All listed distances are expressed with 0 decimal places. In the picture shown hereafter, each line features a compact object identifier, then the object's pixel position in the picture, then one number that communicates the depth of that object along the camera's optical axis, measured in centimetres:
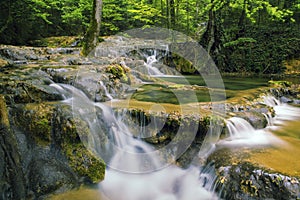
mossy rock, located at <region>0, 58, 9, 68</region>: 638
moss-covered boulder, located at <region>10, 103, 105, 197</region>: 330
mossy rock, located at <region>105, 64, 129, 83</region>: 654
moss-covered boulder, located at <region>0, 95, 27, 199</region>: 263
